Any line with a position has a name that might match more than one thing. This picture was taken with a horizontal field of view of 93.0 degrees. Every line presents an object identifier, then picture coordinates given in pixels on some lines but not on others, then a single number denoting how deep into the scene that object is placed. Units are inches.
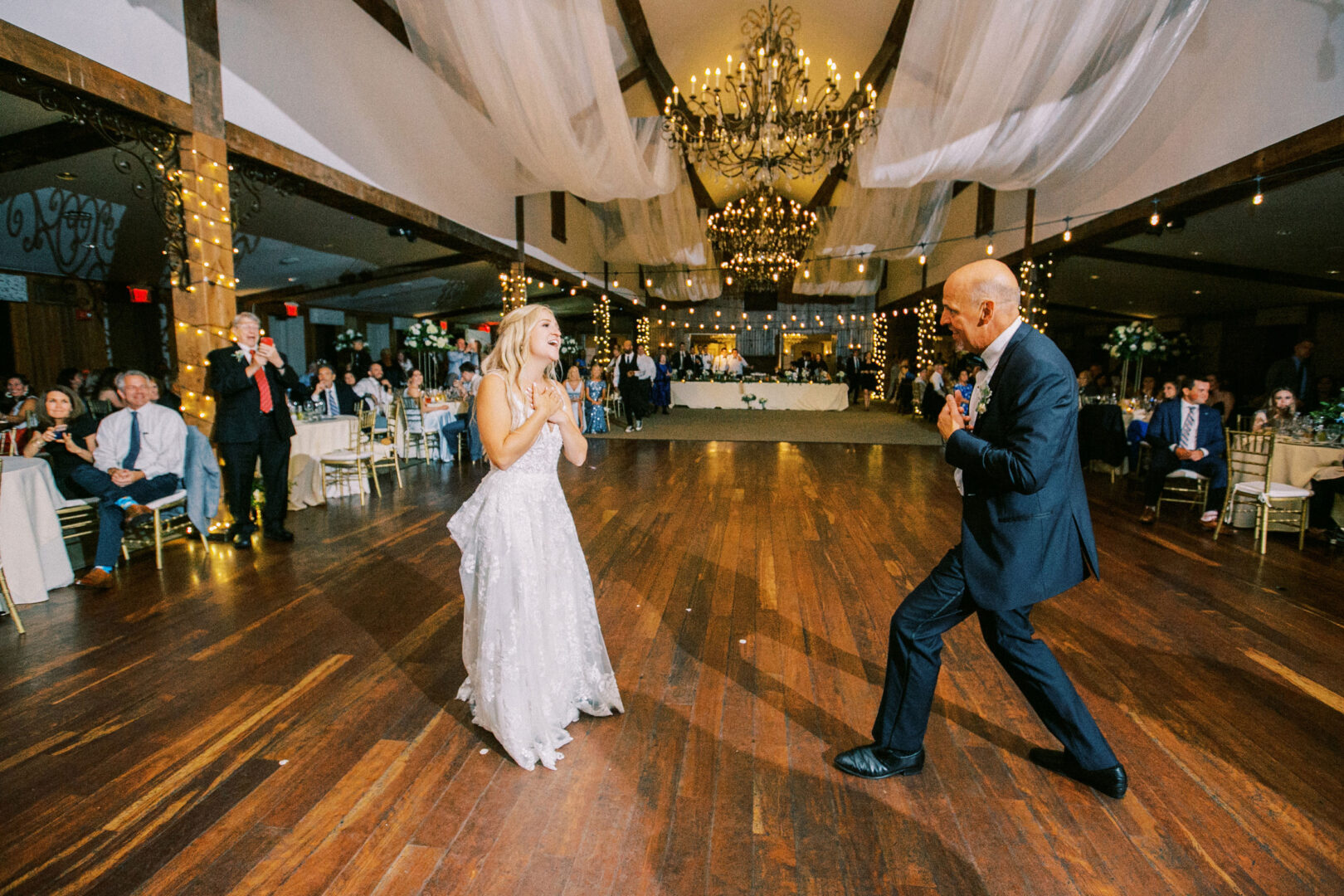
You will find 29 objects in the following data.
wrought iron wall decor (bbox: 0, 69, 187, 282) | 134.0
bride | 75.6
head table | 628.7
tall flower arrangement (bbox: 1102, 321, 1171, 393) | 307.1
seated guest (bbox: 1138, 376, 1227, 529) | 197.3
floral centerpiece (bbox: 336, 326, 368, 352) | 432.1
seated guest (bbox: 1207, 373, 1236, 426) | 332.2
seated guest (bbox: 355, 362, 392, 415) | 290.2
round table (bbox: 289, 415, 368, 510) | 212.2
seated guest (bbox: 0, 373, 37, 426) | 203.3
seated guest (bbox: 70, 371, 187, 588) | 144.5
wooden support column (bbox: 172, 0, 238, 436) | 162.7
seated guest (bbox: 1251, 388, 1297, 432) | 205.2
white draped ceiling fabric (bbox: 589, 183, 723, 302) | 409.1
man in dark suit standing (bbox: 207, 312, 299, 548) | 161.2
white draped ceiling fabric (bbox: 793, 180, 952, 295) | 370.9
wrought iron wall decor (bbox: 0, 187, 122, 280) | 291.4
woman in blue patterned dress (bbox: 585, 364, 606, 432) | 417.1
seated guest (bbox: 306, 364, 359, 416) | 258.5
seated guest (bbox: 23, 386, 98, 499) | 150.6
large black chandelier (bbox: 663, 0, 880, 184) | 258.1
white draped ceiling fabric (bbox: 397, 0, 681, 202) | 166.2
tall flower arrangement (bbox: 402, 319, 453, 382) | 374.9
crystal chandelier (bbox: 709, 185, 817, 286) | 414.0
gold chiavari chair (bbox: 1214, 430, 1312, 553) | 168.9
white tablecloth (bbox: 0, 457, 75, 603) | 128.1
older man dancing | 62.2
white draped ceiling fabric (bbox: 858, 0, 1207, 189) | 159.5
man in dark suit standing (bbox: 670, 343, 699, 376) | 675.4
